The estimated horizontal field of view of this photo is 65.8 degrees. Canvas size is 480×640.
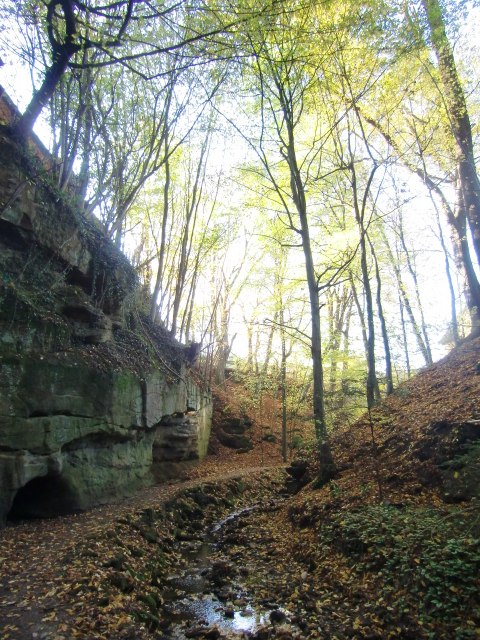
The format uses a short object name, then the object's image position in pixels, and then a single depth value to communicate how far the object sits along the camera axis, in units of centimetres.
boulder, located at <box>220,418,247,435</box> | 1953
